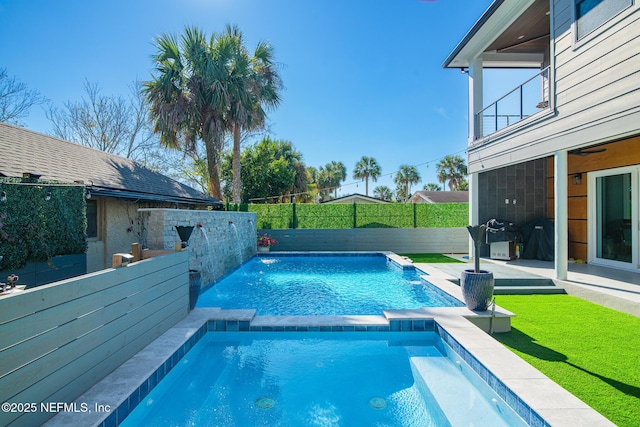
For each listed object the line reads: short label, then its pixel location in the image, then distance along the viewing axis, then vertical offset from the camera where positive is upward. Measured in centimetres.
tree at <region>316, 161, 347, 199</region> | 4159 +472
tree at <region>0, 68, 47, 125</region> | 1540 +577
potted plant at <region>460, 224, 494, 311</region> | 514 -114
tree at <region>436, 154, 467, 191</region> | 4134 +547
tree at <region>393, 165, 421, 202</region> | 4681 +492
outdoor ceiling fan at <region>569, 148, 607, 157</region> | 862 +162
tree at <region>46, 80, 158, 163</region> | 1988 +588
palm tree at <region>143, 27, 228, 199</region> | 1244 +510
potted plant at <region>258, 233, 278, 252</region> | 1430 -128
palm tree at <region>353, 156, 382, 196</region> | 4520 +620
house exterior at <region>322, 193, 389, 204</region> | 2966 +134
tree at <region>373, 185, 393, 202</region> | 5141 +340
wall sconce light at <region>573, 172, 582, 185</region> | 943 +98
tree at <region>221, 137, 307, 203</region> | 2219 +291
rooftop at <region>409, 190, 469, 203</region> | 3153 +169
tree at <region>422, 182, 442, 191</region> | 4993 +414
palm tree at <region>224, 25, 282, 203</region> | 1308 +545
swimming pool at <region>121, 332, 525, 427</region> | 322 -203
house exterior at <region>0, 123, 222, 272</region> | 691 +83
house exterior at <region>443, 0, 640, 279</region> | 574 +196
